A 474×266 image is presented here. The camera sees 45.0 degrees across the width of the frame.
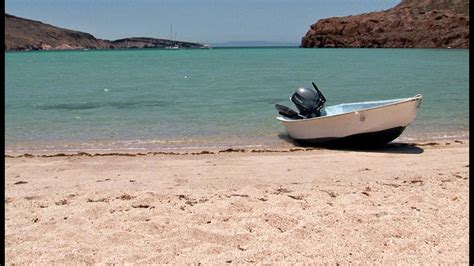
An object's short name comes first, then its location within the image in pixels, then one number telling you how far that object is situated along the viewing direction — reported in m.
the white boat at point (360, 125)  9.72
